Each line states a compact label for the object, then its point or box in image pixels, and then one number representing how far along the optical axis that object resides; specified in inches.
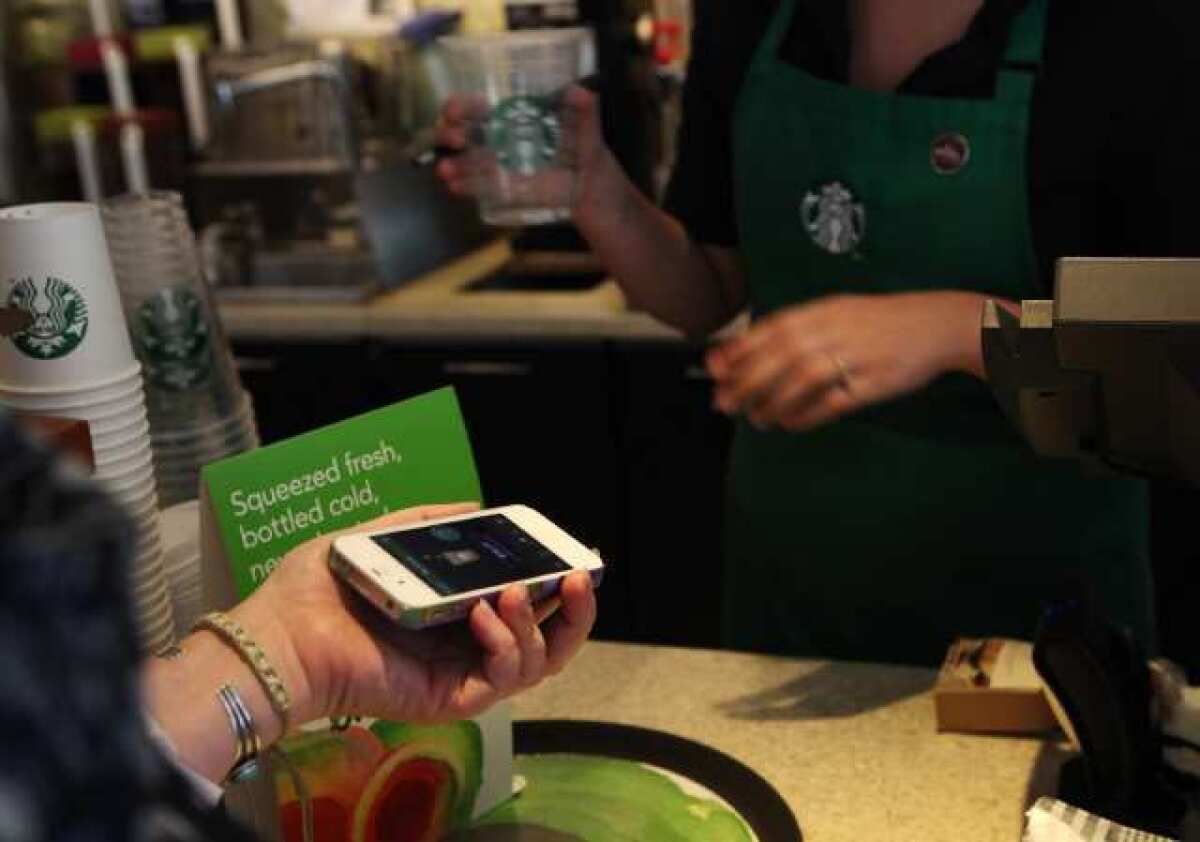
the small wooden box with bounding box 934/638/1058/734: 48.6
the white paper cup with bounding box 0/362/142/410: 44.8
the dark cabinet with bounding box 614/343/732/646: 103.1
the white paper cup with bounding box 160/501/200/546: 49.7
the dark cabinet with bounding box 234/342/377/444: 108.7
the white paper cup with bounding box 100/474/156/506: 45.1
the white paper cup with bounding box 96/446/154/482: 44.9
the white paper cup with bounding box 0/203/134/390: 44.1
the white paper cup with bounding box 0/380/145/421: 44.8
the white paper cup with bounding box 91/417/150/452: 44.8
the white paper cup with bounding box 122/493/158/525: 45.8
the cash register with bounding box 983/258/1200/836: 36.9
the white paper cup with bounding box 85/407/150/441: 44.8
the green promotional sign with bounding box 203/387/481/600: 42.4
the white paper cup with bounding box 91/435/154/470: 44.9
